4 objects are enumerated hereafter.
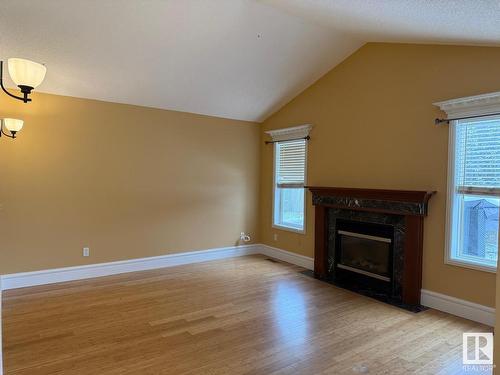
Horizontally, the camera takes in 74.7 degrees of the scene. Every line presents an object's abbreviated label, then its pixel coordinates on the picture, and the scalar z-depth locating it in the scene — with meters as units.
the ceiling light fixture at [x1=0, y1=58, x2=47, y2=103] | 2.24
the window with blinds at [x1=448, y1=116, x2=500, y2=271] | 3.33
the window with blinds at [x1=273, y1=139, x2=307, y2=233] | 5.61
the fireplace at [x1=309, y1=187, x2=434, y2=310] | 3.85
